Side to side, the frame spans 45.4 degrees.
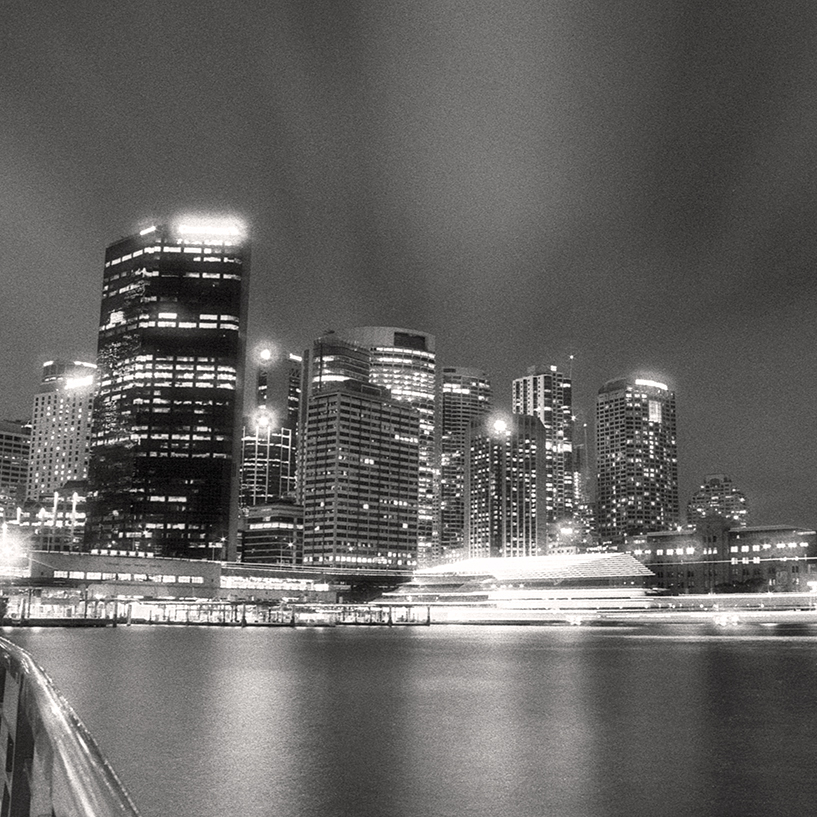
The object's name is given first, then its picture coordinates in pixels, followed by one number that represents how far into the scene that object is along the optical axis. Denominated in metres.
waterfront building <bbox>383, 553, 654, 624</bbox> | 189.38
